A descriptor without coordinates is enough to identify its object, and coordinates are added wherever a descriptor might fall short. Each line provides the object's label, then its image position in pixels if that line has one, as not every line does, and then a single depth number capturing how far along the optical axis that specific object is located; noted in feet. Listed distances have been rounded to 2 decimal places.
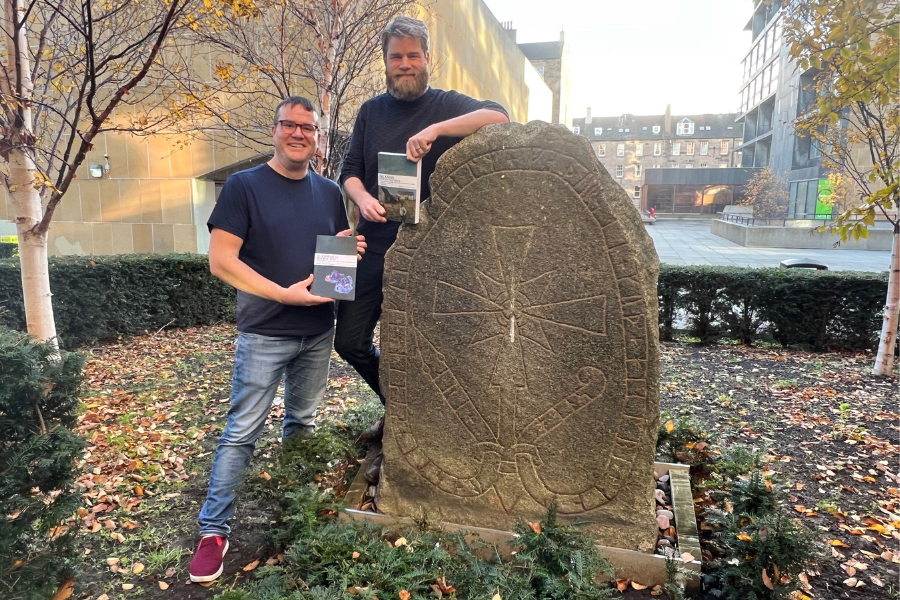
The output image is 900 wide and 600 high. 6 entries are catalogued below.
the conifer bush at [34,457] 6.84
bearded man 9.11
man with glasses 8.88
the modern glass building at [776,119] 100.12
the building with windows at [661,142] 206.49
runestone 8.67
